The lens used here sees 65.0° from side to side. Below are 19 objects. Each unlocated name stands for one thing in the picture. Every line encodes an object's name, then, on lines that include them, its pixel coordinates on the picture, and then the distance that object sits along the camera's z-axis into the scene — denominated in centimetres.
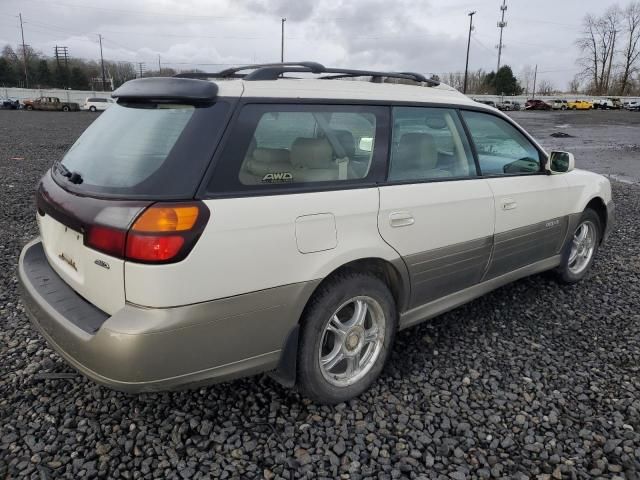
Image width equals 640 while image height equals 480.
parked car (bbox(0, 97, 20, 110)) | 5028
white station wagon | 203
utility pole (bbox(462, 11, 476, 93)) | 6209
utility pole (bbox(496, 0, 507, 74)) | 6744
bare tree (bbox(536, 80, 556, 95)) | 10510
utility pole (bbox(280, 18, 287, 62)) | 6094
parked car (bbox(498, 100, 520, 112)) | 5992
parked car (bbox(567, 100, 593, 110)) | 6491
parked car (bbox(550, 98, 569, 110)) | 6481
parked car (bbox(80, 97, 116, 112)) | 4819
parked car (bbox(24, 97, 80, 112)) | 4907
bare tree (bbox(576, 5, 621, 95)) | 8800
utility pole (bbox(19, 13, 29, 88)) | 7526
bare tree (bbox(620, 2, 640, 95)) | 8462
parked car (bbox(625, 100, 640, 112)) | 5972
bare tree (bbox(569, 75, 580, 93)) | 9631
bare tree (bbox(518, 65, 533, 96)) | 11116
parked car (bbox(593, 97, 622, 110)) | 6600
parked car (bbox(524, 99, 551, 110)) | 6116
